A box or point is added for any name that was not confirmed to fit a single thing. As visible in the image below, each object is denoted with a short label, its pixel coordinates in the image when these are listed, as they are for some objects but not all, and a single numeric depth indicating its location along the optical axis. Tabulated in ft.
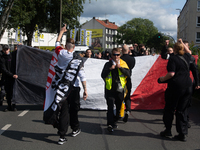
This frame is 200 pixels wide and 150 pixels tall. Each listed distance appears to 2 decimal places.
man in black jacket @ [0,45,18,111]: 24.90
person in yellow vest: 17.46
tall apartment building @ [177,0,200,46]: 190.15
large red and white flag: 25.27
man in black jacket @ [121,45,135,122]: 21.08
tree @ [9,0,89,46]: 81.46
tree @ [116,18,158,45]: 301.43
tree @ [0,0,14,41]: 39.86
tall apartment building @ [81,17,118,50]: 340.39
